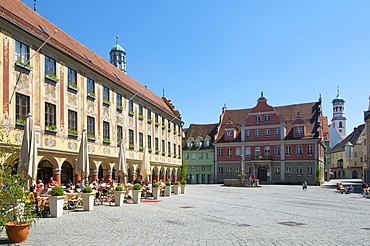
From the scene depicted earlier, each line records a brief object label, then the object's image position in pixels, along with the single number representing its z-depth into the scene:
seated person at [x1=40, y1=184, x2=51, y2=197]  17.55
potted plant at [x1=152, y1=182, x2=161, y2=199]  27.02
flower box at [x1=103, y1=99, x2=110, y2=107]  31.12
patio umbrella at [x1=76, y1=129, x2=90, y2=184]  22.28
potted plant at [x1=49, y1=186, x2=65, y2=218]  15.59
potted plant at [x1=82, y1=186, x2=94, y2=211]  18.28
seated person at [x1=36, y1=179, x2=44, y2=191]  19.61
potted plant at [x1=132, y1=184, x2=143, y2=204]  23.12
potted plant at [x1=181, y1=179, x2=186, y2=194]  34.49
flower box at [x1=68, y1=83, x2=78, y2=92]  26.00
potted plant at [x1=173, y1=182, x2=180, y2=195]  32.25
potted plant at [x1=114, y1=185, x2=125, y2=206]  21.08
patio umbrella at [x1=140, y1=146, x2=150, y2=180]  30.92
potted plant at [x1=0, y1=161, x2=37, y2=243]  9.76
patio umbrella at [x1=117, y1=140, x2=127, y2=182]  26.38
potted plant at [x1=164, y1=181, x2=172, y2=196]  29.91
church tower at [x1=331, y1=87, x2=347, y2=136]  148.25
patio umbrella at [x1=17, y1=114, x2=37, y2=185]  16.89
